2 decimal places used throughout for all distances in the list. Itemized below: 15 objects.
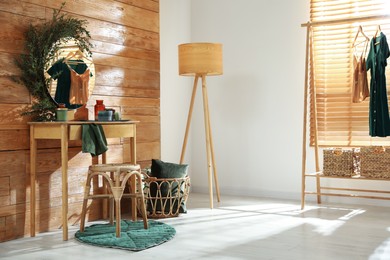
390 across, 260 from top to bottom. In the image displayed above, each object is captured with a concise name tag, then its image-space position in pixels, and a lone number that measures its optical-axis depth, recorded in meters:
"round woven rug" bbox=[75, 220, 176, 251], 3.64
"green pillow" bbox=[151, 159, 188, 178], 4.73
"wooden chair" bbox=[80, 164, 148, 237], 3.85
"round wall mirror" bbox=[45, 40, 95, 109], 4.14
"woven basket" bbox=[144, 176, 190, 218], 4.66
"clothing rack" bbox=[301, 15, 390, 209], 4.82
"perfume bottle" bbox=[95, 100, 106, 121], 4.33
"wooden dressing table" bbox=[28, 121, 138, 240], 3.81
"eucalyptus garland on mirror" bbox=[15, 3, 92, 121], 3.97
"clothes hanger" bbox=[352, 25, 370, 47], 4.98
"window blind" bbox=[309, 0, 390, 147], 5.28
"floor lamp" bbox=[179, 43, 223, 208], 5.12
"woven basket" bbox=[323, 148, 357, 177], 4.93
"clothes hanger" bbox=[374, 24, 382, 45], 4.86
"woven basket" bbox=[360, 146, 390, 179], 4.78
